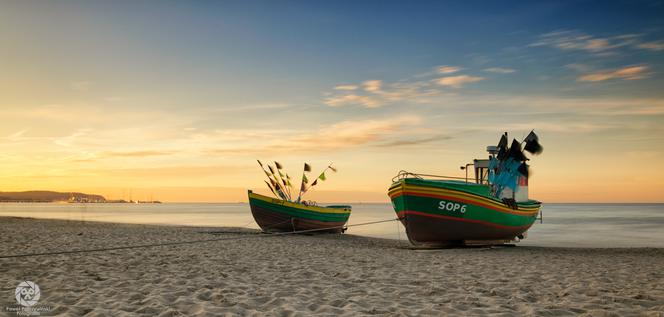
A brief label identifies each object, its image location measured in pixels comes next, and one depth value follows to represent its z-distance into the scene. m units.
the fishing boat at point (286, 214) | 25.75
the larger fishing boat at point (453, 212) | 16.97
